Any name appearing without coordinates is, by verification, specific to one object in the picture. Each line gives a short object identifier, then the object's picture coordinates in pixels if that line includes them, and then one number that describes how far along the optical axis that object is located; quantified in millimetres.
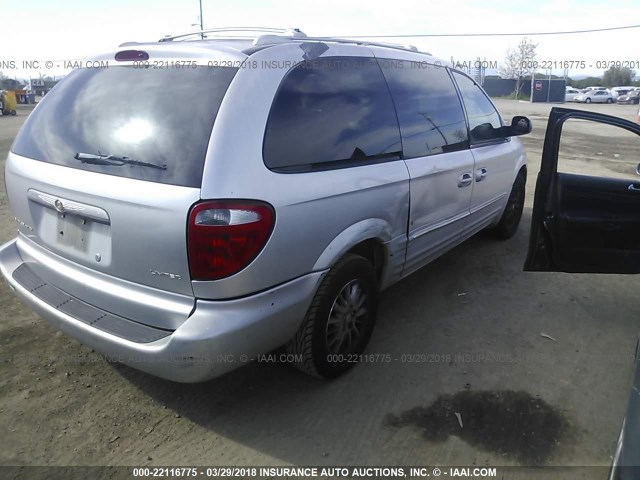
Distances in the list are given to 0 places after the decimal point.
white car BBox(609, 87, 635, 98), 43000
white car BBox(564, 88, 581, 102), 46469
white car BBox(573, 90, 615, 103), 43094
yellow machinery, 26859
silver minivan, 2152
